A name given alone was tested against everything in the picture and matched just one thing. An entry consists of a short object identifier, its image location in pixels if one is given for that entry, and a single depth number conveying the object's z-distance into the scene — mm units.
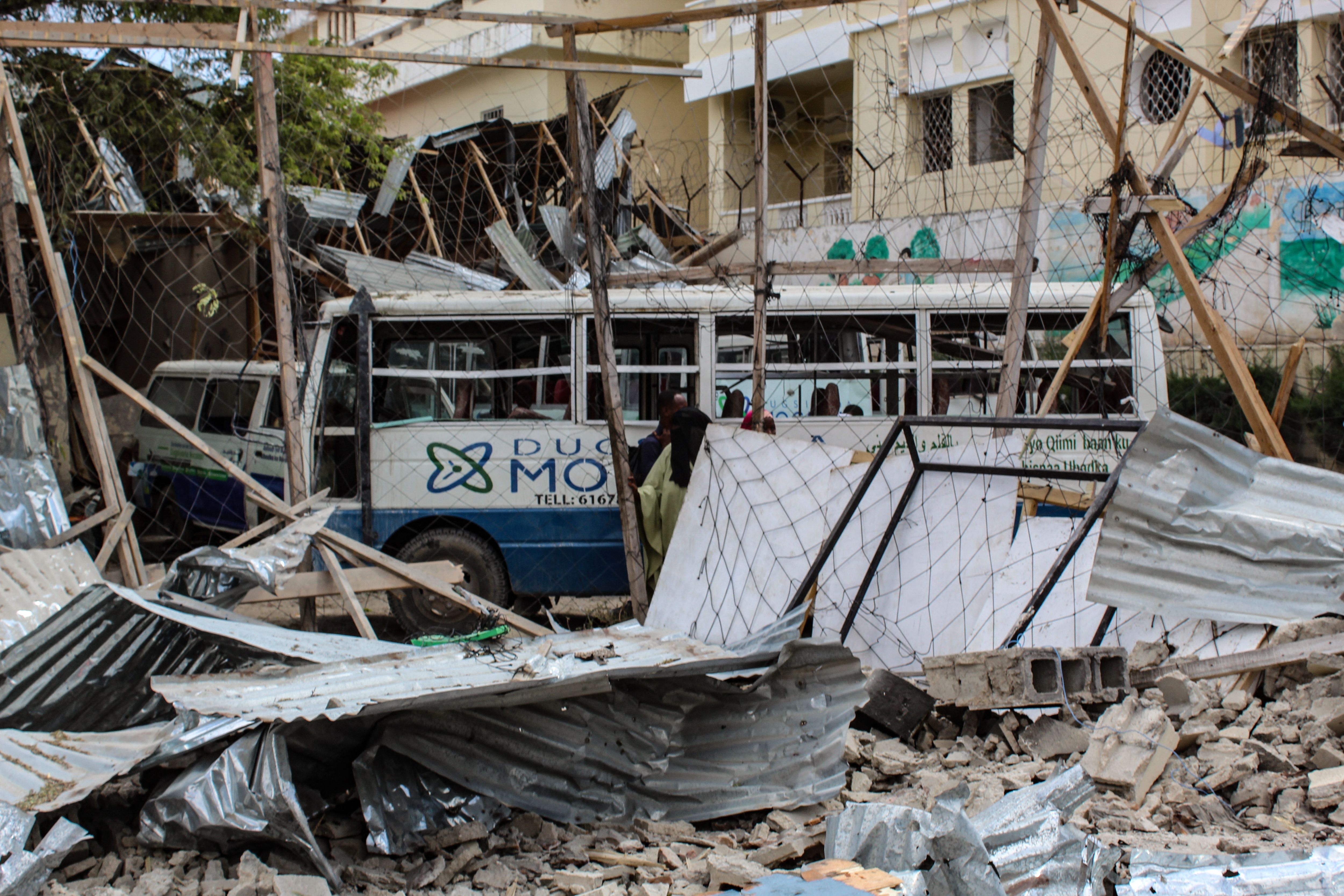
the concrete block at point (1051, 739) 3709
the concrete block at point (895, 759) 3713
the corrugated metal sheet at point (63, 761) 3051
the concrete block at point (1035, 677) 3742
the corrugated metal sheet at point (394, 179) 12508
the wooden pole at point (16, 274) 5590
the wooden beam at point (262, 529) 5210
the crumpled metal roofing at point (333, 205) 11133
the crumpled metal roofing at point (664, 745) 3375
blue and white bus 6777
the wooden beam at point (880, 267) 5965
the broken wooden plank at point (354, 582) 5152
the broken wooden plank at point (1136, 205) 5059
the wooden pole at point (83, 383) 5465
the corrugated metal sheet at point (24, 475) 5281
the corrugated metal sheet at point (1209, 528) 3654
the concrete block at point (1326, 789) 3184
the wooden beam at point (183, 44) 5160
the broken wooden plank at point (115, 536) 5324
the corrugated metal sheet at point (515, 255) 9906
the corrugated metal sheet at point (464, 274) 9695
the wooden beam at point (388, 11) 5180
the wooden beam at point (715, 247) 8078
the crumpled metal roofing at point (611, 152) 13062
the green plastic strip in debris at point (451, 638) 4812
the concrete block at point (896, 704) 3984
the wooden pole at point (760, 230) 5523
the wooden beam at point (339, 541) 5305
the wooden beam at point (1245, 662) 3744
